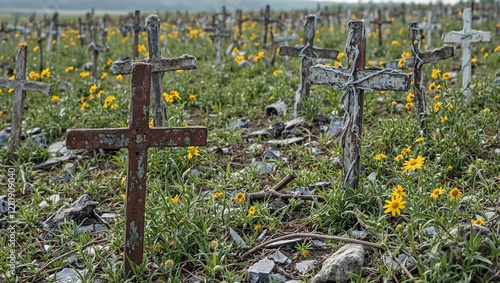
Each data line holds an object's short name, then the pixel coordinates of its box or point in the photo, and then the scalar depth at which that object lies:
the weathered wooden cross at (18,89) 7.67
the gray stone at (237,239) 4.72
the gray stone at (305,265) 4.36
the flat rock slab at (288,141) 7.08
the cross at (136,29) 13.31
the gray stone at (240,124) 8.26
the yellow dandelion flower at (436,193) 4.53
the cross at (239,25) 18.62
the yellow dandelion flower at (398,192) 4.42
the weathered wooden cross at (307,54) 8.37
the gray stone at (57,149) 7.75
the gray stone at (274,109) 8.78
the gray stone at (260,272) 4.29
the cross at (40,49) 14.40
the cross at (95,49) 12.39
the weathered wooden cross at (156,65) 6.70
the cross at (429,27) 16.58
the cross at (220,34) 14.55
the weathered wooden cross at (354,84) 4.89
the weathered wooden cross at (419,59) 6.52
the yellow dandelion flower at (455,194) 4.39
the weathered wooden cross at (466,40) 8.19
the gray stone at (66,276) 4.55
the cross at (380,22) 16.30
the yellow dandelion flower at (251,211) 4.91
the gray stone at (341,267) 4.04
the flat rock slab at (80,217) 5.48
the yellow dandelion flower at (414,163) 4.73
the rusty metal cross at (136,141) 4.23
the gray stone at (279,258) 4.52
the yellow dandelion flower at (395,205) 4.31
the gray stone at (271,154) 6.74
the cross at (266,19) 16.77
